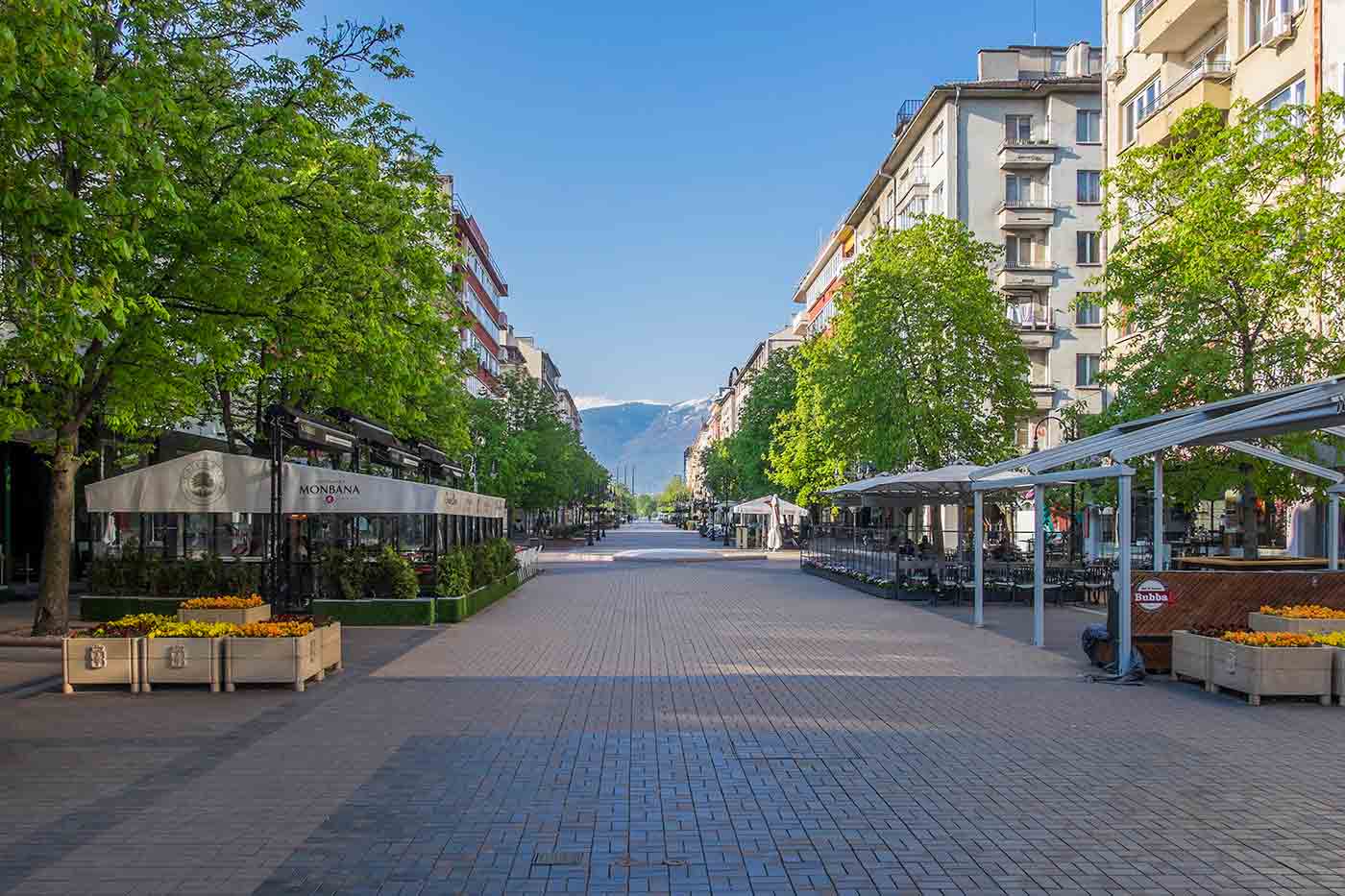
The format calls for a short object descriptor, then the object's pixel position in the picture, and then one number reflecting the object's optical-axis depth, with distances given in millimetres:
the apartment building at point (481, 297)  74938
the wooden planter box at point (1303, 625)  13391
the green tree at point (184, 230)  10992
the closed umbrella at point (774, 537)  59500
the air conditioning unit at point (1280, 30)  29375
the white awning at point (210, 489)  19000
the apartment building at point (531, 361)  111262
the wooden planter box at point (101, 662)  12328
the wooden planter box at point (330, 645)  13422
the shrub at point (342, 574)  19922
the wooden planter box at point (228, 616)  15781
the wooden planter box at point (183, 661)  12406
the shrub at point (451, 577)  20844
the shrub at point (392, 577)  20172
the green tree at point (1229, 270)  22828
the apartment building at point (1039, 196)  54750
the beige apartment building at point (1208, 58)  28383
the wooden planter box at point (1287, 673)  11953
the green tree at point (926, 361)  37750
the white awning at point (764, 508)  53344
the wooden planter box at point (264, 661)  12492
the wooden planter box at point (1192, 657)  12898
